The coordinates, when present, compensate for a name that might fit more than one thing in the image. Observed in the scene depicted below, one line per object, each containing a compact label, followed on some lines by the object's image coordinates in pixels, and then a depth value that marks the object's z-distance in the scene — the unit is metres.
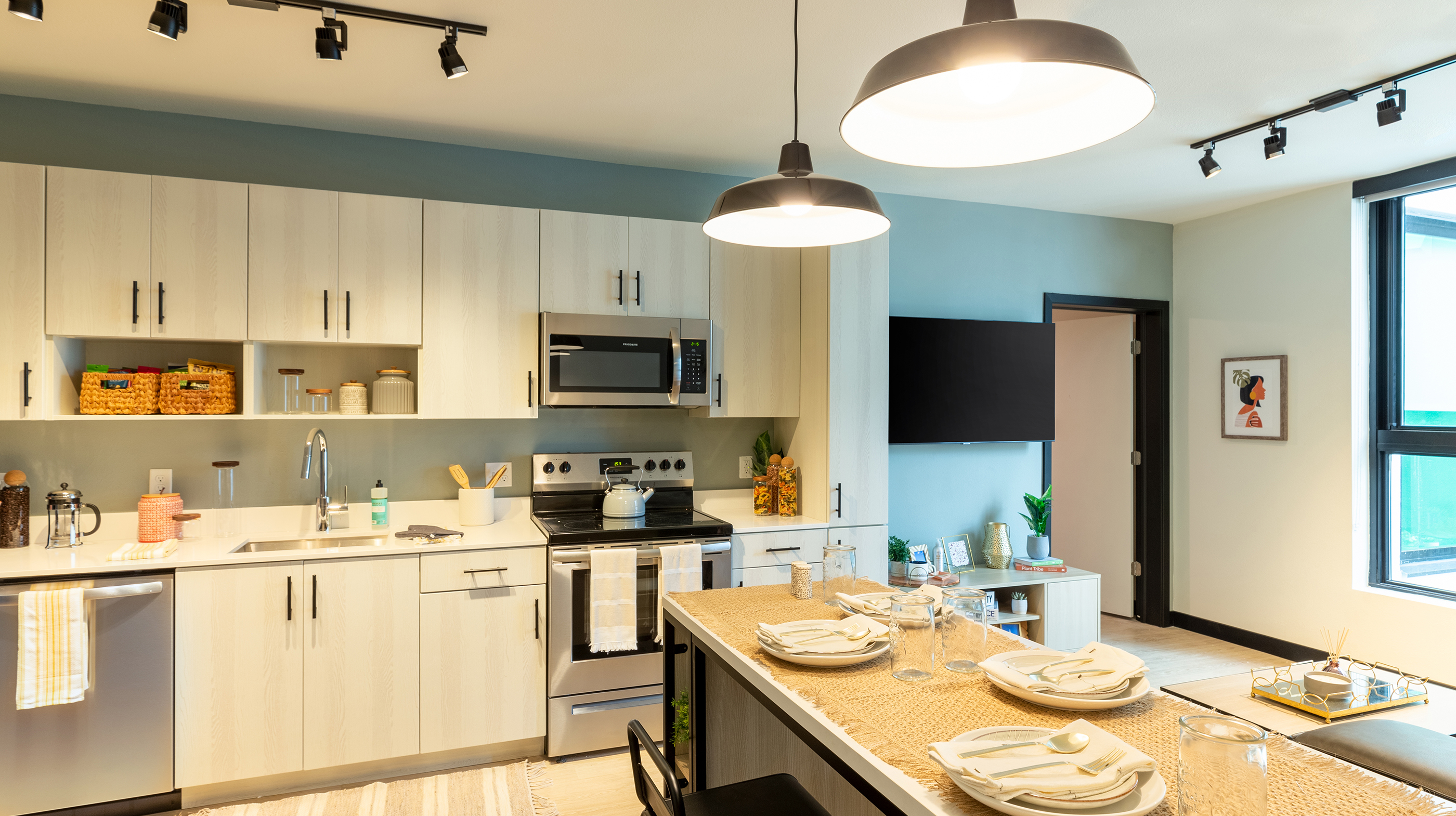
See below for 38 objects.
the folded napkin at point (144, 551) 2.74
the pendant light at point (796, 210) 1.67
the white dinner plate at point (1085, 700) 1.42
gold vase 4.43
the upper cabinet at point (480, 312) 3.32
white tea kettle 3.45
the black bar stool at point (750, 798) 1.59
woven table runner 1.11
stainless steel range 3.16
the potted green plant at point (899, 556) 4.04
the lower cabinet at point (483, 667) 3.07
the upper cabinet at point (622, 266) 3.50
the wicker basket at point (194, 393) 3.01
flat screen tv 4.29
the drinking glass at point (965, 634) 1.70
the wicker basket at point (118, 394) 2.94
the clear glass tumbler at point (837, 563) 2.15
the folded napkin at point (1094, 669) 1.47
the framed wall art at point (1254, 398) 4.45
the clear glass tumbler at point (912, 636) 1.66
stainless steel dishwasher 2.62
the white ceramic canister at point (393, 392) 3.33
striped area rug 2.81
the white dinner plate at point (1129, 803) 1.05
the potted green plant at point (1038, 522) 4.46
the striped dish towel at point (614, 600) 3.18
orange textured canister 3.01
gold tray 2.76
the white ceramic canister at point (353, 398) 3.29
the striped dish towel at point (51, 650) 2.56
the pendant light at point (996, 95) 1.02
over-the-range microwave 3.42
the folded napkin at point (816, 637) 1.71
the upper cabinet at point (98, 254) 2.86
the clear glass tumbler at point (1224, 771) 0.97
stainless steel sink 3.22
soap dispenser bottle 3.39
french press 2.91
